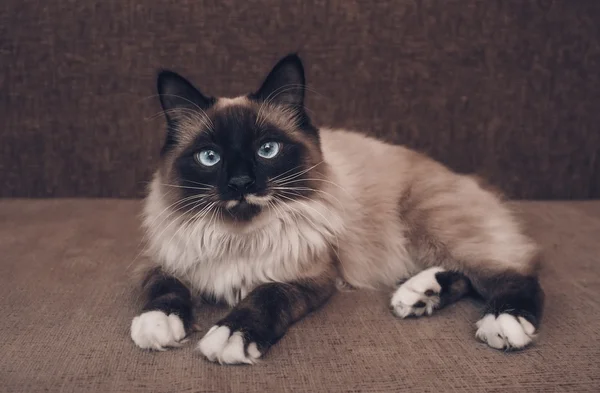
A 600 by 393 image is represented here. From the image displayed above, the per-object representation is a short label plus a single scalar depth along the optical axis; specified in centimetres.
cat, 51
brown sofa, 77
